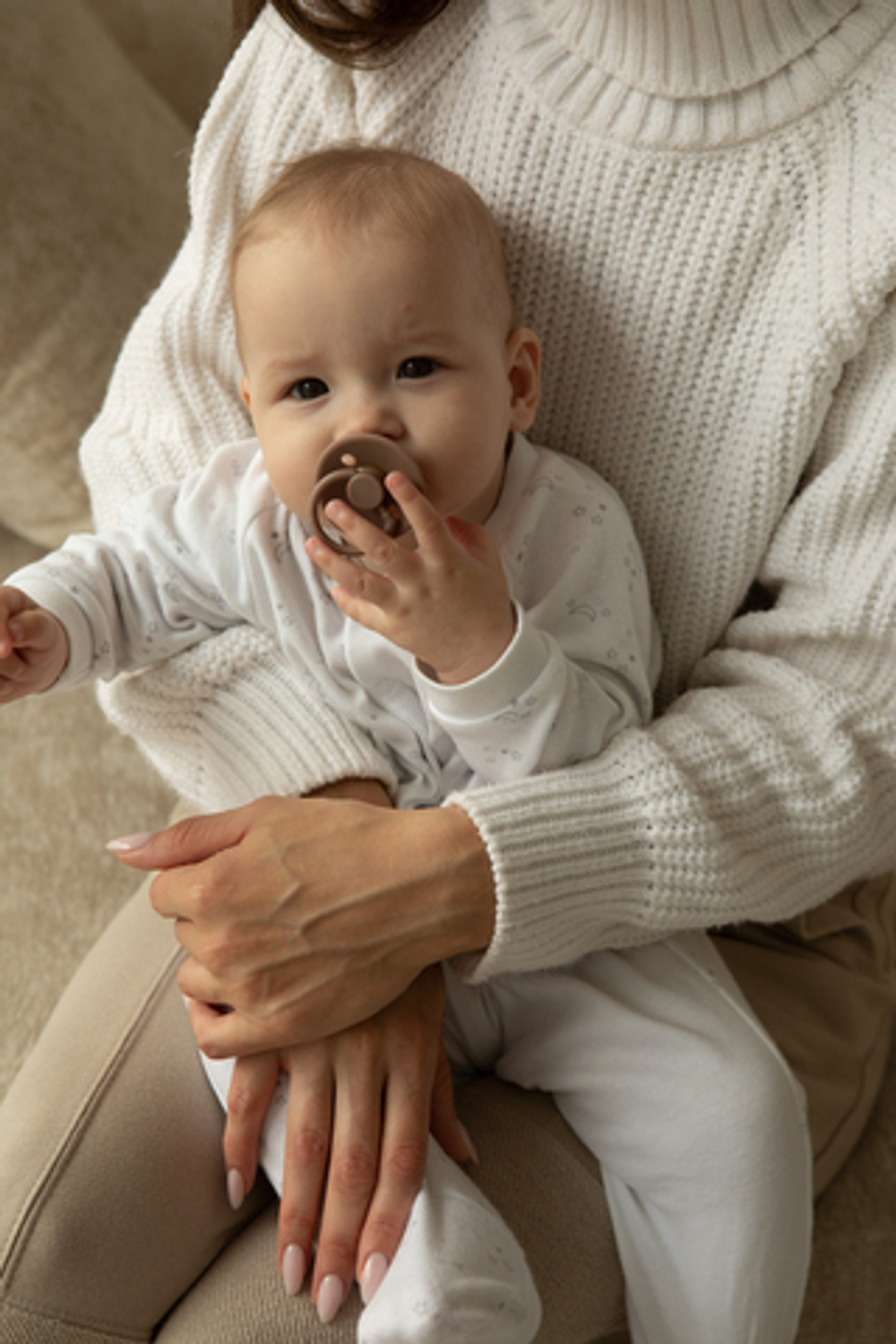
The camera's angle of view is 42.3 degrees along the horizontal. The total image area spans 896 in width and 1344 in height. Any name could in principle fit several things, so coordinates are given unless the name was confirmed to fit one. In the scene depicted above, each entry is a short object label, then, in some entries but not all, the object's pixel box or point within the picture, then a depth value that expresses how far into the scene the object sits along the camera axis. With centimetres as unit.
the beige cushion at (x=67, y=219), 133
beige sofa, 127
